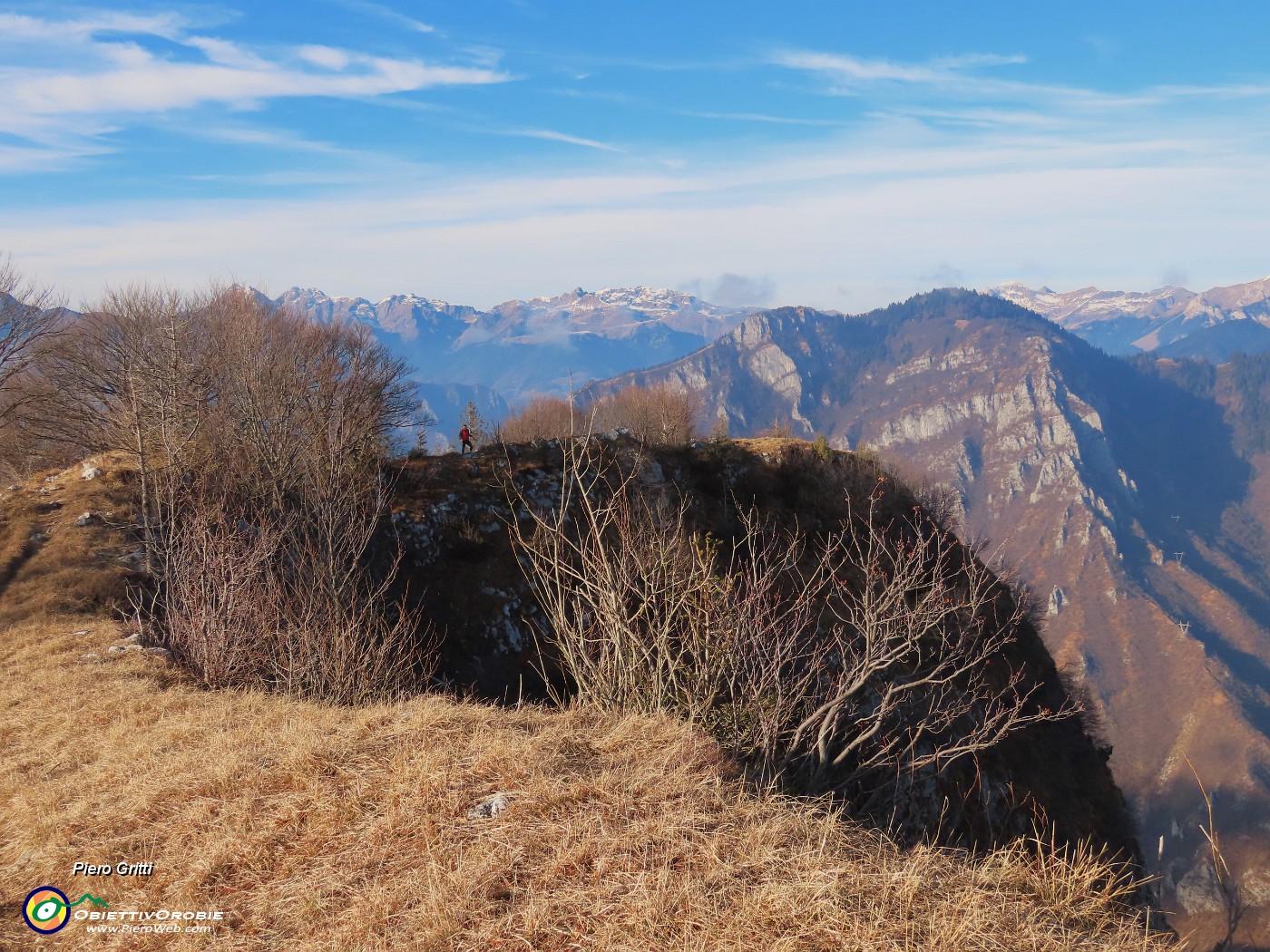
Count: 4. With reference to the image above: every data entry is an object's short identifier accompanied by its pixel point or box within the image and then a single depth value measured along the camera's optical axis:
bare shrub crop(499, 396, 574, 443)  60.44
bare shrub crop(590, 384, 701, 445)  54.12
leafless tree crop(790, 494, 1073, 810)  11.73
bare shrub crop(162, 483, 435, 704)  12.86
